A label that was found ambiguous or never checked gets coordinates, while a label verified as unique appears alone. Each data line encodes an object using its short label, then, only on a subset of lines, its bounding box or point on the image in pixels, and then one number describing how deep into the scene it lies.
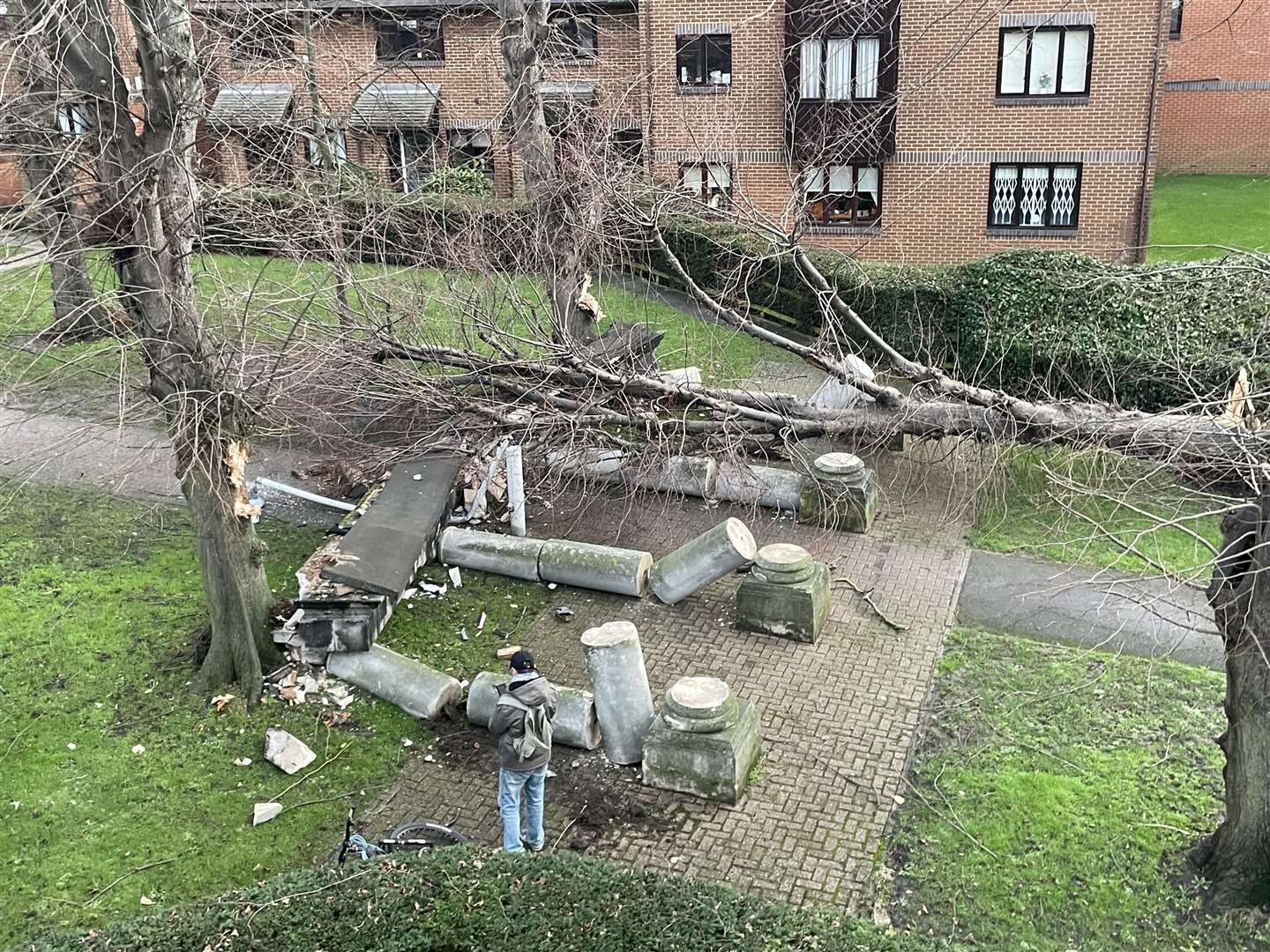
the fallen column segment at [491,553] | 11.41
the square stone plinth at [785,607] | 10.30
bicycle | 7.07
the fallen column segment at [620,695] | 8.62
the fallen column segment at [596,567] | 11.14
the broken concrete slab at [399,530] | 10.04
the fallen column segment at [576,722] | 8.79
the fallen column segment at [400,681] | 9.27
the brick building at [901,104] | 20.33
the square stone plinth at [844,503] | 12.42
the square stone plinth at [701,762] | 8.12
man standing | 7.49
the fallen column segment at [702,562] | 10.70
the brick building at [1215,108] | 28.53
